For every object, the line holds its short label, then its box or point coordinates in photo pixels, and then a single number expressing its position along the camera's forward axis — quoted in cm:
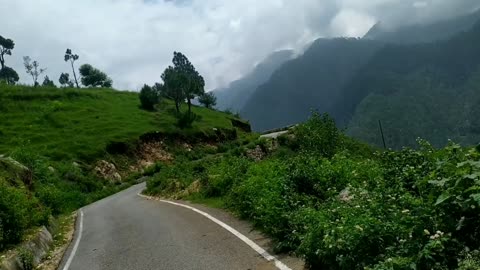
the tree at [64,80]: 14075
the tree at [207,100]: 12731
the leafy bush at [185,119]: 8302
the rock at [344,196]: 924
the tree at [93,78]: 13762
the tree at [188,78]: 9606
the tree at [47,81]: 12679
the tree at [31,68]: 13838
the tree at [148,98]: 9688
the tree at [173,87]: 9453
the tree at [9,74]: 13288
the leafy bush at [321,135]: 2441
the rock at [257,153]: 6018
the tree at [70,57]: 13875
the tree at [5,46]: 12812
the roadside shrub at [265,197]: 1055
